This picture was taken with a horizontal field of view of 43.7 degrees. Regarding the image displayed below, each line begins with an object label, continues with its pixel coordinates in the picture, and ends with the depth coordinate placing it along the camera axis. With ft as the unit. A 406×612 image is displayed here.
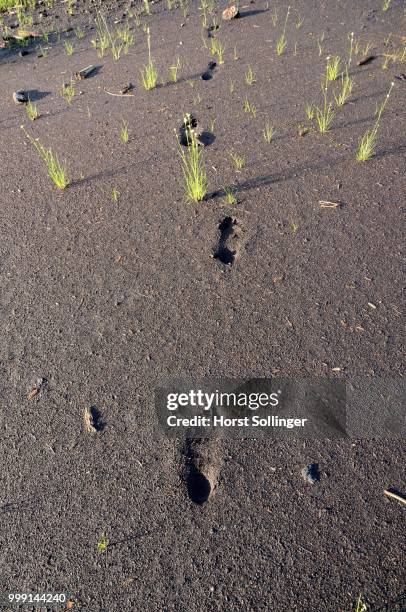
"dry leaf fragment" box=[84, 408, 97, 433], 7.76
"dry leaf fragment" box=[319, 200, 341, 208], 10.91
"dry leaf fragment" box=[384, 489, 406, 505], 6.72
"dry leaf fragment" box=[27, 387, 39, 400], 8.28
